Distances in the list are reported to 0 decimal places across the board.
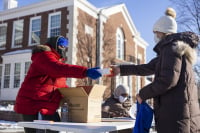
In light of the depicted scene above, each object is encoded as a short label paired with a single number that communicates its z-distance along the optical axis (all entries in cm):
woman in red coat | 331
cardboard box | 318
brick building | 1931
